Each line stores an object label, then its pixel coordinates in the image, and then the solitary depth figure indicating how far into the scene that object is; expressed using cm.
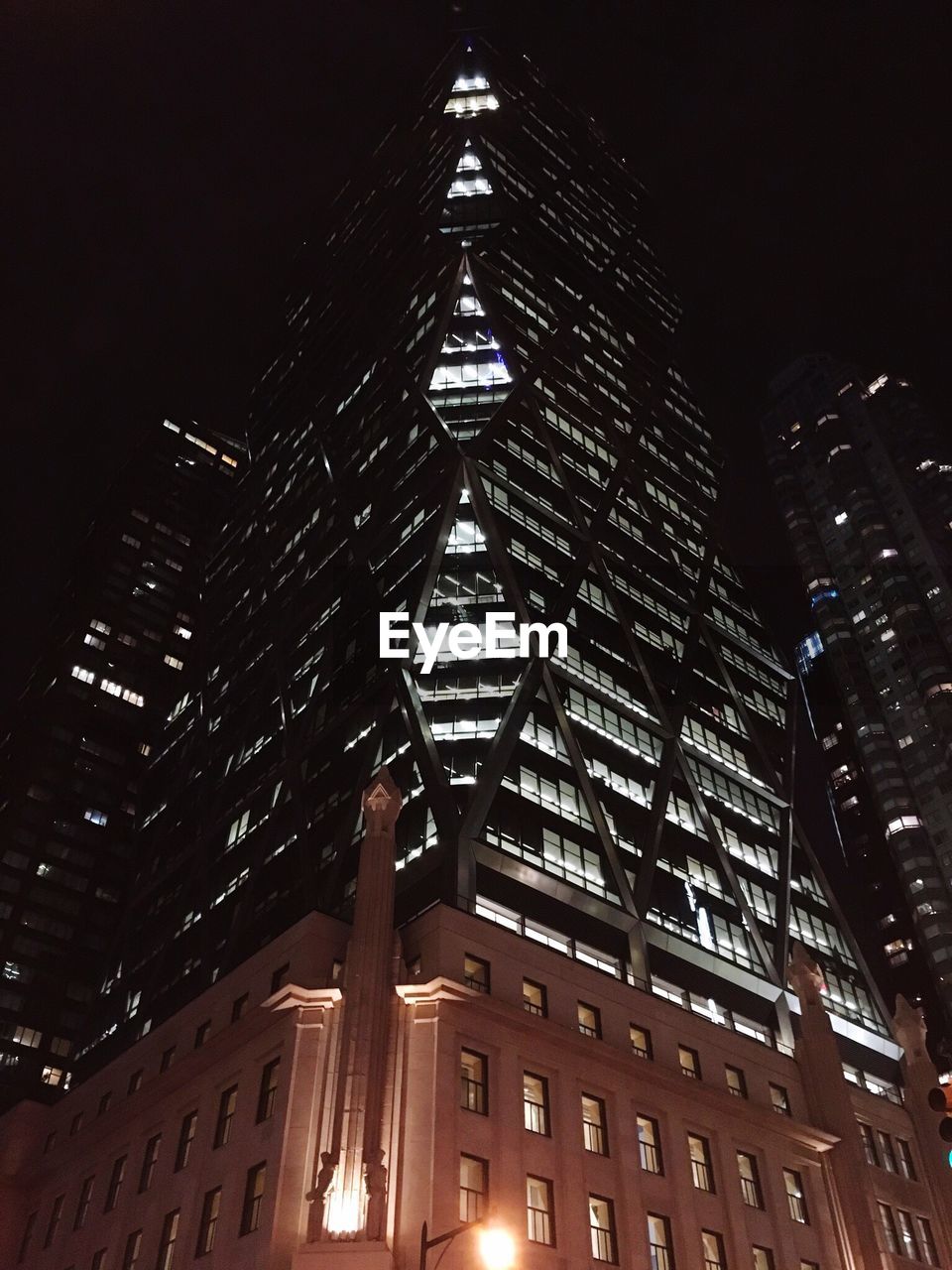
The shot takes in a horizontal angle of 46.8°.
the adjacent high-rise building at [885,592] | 12356
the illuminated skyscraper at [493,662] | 5891
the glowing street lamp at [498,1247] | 2219
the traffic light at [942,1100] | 1453
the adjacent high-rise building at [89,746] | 9281
